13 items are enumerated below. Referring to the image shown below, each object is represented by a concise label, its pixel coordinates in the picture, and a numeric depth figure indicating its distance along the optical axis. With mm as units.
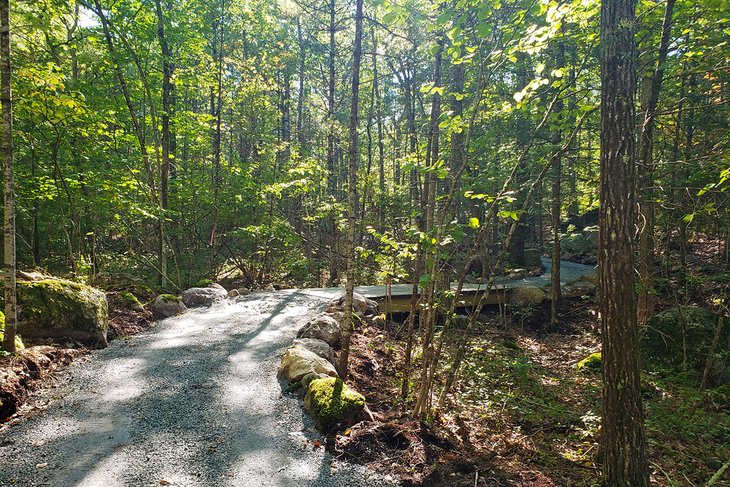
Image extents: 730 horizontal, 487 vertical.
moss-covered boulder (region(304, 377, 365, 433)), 4252
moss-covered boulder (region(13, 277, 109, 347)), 5659
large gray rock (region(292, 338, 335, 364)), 6273
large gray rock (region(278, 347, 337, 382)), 5324
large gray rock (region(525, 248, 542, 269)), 15312
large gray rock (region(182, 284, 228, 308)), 9828
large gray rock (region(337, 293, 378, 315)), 9602
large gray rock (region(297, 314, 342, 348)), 7070
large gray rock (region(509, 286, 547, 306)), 11102
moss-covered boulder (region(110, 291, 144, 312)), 8293
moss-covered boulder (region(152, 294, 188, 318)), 8680
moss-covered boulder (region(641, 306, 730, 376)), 6785
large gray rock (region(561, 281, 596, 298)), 11297
